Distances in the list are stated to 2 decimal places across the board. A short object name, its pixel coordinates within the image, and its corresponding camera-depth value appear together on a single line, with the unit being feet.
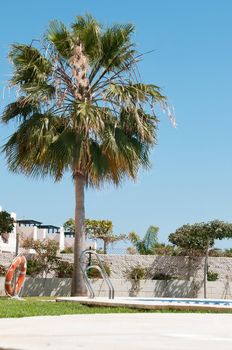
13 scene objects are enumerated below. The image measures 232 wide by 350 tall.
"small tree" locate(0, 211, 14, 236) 78.57
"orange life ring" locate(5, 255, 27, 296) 58.67
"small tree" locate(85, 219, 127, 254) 160.97
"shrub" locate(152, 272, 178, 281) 82.79
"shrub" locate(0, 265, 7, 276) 82.09
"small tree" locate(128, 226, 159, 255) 160.04
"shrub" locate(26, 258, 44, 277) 80.84
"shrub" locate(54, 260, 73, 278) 80.74
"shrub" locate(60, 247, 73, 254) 129.31
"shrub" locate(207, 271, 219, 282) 82.43
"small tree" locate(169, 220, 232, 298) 81.15
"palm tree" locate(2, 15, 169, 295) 62.18
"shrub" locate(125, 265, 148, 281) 80.94
